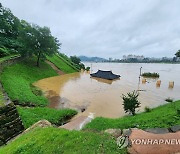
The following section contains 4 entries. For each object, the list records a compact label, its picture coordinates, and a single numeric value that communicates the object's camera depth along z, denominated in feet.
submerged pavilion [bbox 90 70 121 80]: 78.52
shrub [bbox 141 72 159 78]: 93.68
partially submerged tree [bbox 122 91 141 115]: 26.21
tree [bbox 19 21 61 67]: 73.37
